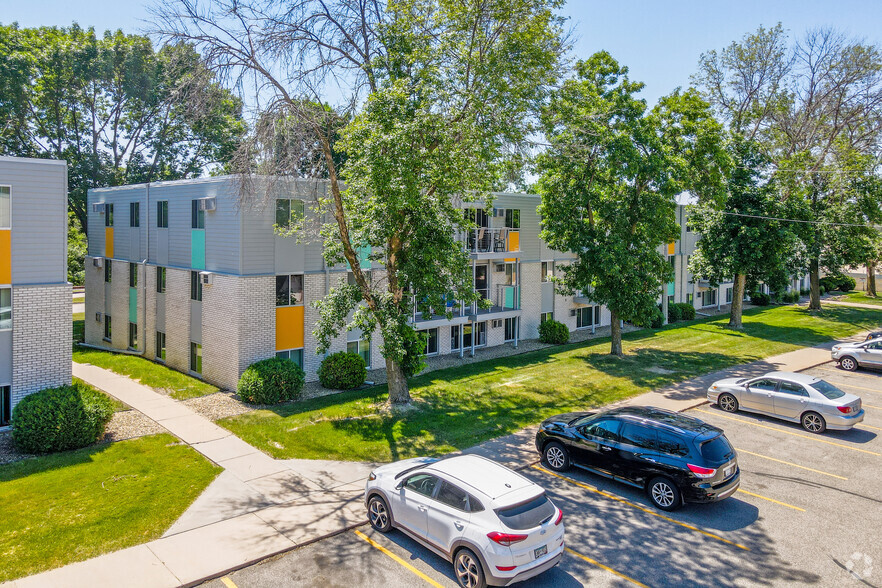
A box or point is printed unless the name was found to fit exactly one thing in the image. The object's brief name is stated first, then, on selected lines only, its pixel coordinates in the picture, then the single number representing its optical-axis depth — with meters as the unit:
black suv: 11.24
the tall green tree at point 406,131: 15.87
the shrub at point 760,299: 47.34
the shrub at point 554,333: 30.17
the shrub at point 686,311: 39.03
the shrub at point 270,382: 18.72
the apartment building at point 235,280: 19.92
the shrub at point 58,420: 13.84
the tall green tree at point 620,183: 23.83
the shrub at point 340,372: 20.66
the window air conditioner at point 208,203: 20.55
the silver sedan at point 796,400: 16.12
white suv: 8.31
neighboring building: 14.89
